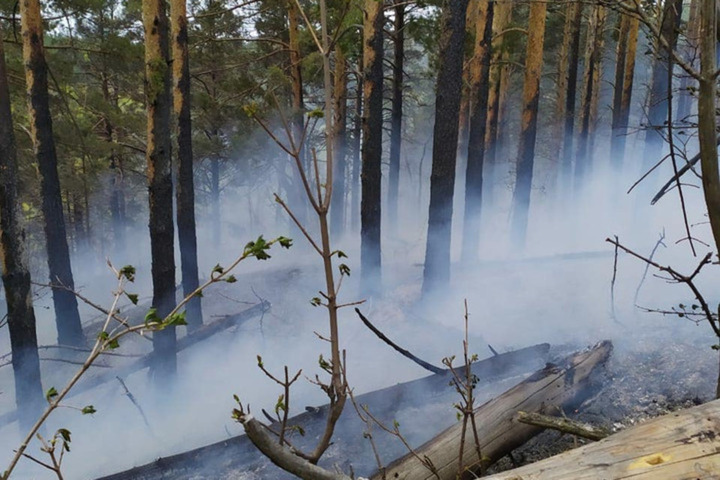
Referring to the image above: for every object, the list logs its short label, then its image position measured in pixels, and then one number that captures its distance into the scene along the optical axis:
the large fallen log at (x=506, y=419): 3.73
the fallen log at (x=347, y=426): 4.89
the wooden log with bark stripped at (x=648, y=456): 1.58
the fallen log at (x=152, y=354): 8.51
